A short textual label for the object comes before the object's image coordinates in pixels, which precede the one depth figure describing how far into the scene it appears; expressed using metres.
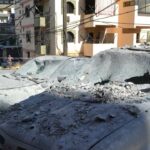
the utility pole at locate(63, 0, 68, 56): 7.86
